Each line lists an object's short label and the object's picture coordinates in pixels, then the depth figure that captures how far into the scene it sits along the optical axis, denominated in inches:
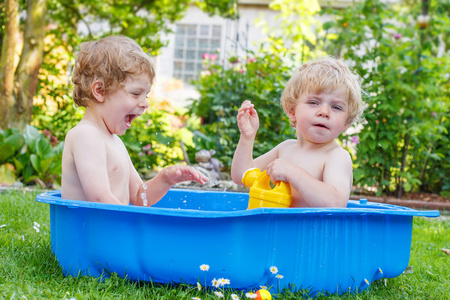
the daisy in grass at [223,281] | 63.9
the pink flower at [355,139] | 182.5
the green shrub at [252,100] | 194.5
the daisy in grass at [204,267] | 64.1
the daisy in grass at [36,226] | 92.8
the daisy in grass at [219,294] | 62.1
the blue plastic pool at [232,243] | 62.9
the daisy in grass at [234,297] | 61.7
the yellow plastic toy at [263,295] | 61.7
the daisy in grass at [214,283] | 63.8
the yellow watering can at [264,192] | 74.8
